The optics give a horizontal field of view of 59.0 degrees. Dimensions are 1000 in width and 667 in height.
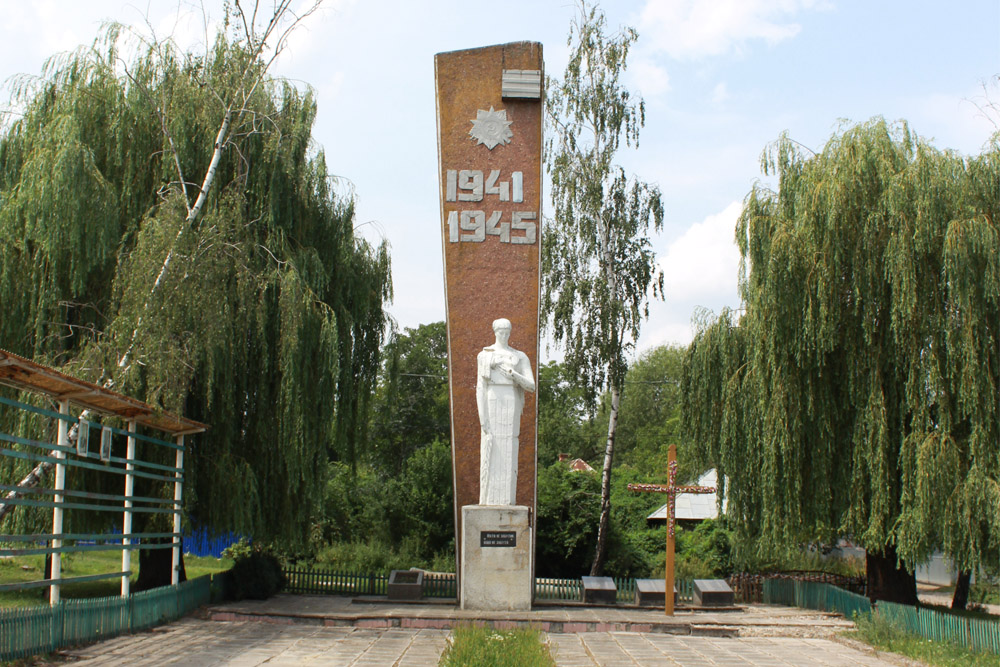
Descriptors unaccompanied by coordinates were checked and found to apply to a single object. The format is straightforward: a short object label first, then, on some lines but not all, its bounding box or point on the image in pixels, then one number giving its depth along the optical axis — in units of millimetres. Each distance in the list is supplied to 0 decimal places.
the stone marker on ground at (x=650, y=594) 12705
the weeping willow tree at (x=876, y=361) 11023
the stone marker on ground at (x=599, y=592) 12867
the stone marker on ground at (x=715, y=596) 12984
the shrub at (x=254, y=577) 12688
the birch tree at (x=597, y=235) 19750
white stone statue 11664
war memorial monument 13453
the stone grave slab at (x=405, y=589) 12938
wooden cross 11453
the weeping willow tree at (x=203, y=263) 10367
